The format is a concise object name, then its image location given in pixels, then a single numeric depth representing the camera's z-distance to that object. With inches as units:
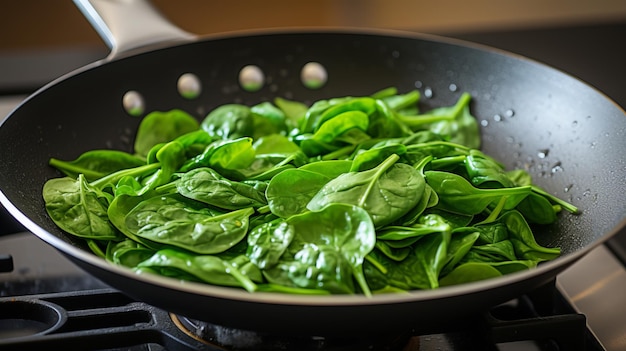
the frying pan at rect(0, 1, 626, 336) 14.2
